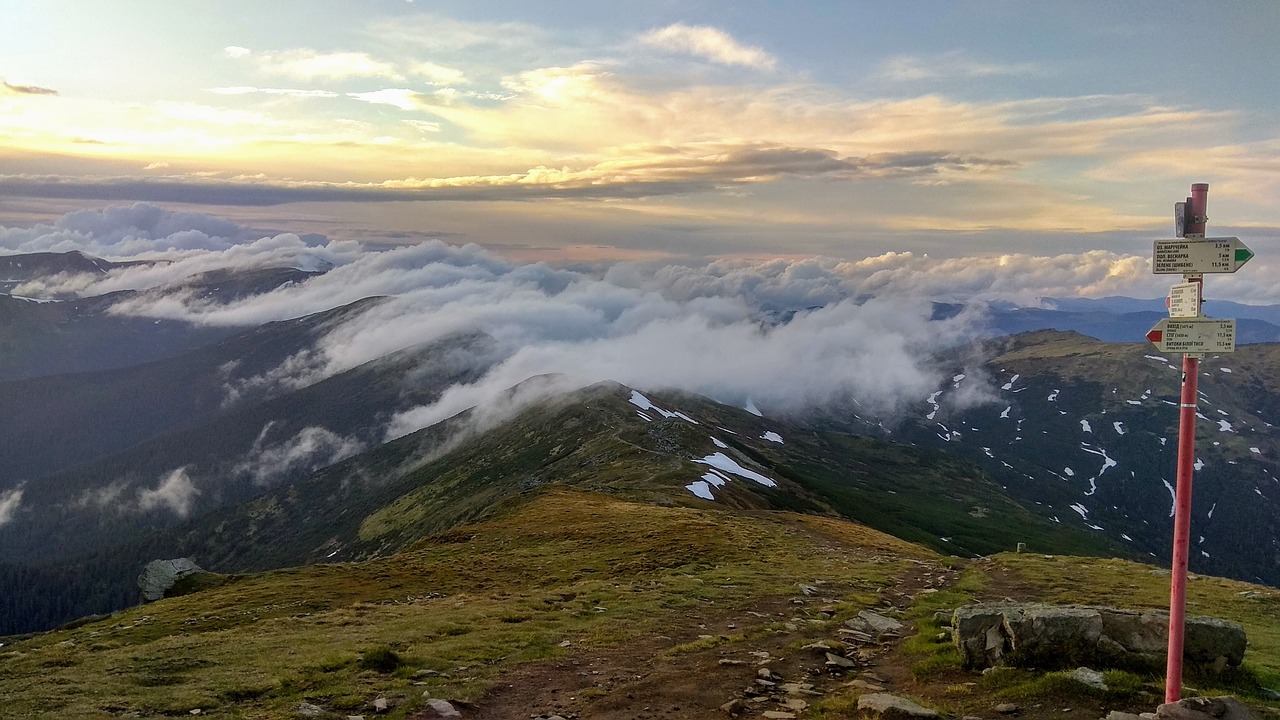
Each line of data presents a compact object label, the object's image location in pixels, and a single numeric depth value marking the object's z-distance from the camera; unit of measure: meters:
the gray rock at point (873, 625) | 26.68
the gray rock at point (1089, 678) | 16.23
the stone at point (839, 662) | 21.17
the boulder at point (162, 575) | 53.78
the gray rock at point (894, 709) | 15.06
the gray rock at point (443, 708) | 17.73
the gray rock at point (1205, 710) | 14.06
